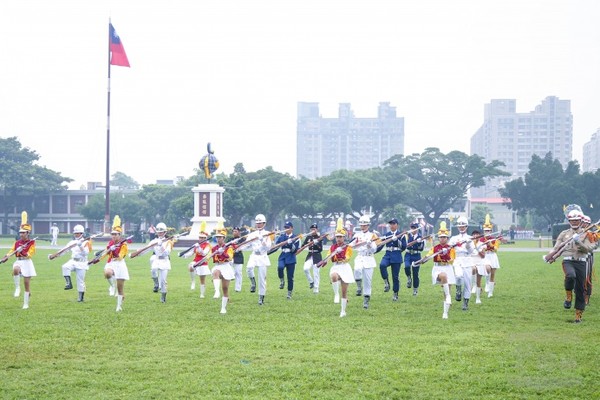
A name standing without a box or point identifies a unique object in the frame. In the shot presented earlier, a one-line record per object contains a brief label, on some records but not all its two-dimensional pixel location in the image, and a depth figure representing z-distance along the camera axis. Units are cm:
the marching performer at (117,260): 1922
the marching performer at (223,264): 1880
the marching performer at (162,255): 2130
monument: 6006
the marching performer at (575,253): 1683
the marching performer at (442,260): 1828
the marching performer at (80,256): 2138
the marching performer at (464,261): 1927
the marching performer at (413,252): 2294
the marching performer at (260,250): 2094
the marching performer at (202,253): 2272
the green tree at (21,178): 10175
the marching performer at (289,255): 2249
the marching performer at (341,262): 1808
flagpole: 5613
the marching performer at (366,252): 2007
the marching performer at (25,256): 1991
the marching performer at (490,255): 2239
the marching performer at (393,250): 2259
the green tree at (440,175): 9994
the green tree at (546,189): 9281
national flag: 5466
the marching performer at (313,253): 2353
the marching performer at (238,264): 2491
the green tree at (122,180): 18362
